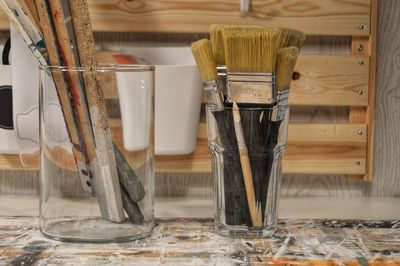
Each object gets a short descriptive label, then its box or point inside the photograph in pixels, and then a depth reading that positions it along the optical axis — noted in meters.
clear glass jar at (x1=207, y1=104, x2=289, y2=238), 1.04
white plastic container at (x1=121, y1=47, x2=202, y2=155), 1.24
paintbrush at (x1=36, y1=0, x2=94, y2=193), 1.05
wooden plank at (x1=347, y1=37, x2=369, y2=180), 1.30
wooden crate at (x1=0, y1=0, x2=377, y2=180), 1.28
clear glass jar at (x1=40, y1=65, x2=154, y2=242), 1.05
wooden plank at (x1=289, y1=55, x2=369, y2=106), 1.29
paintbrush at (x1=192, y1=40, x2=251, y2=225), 1.04
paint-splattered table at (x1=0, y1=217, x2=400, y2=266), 0.99
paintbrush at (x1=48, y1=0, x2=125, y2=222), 1.05
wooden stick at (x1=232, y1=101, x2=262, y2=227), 1.04
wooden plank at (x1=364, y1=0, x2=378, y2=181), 1.29
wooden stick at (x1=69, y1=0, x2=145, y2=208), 1.05
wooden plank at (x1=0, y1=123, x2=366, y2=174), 1.29
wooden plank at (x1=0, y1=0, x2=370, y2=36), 1.28
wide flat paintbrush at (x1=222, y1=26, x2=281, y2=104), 1.01
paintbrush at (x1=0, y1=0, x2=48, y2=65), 1.04
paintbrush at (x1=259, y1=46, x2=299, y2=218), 1.04
